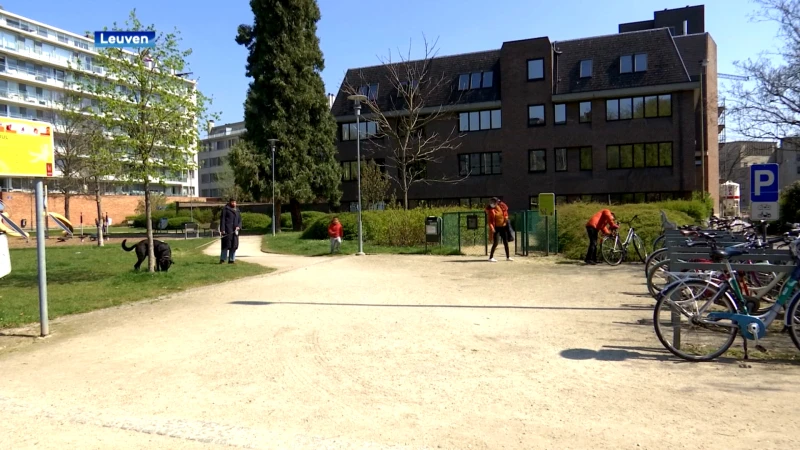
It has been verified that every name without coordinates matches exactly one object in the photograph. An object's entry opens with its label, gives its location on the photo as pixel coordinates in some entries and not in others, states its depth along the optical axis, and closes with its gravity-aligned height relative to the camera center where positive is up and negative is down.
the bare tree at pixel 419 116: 39.22 +6.69
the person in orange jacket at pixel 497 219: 15.92 -0.32
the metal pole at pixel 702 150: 33.44 +3.27
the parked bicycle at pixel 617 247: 15.20 -1.11
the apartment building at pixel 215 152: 104.00 +11.10
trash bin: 19.20 -0.70
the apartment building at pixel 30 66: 65.88 +18.15
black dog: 13.63 -0.99
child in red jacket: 19.62 -0.80
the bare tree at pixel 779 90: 17.44 +3.57
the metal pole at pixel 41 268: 7.68 -0.74
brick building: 34.47 +5.67
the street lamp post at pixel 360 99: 18.67 +3.69
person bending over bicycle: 15.13 -0.53
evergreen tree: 36.00 +7.03
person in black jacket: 16.09 -0.47
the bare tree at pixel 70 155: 36.62 +3.85
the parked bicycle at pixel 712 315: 5.77 -1.15
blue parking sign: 8.02 +0.29
